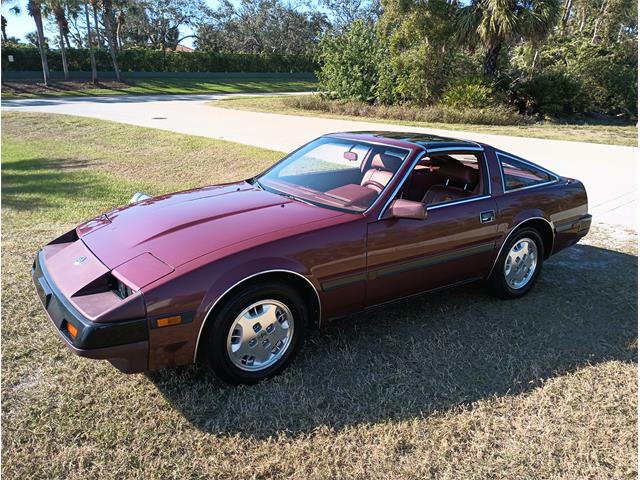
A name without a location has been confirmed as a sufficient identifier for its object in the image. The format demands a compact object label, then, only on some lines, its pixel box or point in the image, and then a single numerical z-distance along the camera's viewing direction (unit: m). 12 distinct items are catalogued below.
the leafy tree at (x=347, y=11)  66.88
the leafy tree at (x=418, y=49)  19.64
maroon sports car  2.81
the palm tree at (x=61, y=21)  34.42
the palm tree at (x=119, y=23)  43.41
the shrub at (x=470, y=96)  19.56
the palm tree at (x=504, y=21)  18.86
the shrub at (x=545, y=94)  21.56
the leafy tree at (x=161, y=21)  62.78
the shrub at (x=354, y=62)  23.05
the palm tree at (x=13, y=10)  35.75
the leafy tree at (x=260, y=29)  64.06
